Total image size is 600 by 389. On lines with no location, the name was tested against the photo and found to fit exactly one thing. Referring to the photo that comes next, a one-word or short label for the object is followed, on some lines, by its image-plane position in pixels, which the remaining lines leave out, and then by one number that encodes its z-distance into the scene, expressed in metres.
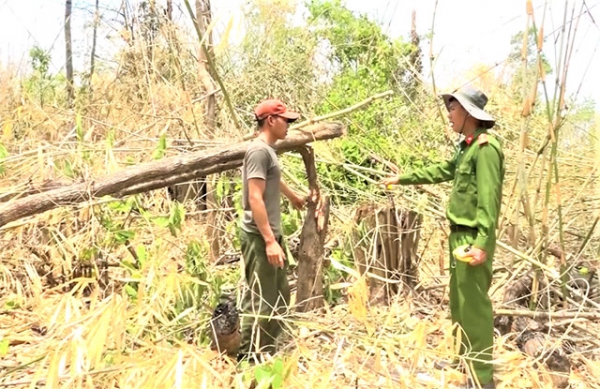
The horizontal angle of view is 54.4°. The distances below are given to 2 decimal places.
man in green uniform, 2.47
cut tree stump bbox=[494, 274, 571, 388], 2.75
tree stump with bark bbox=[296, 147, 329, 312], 3.19
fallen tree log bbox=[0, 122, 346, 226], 2.68
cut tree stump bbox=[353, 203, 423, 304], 3.41
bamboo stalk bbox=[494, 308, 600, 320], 3.22
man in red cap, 2.59
